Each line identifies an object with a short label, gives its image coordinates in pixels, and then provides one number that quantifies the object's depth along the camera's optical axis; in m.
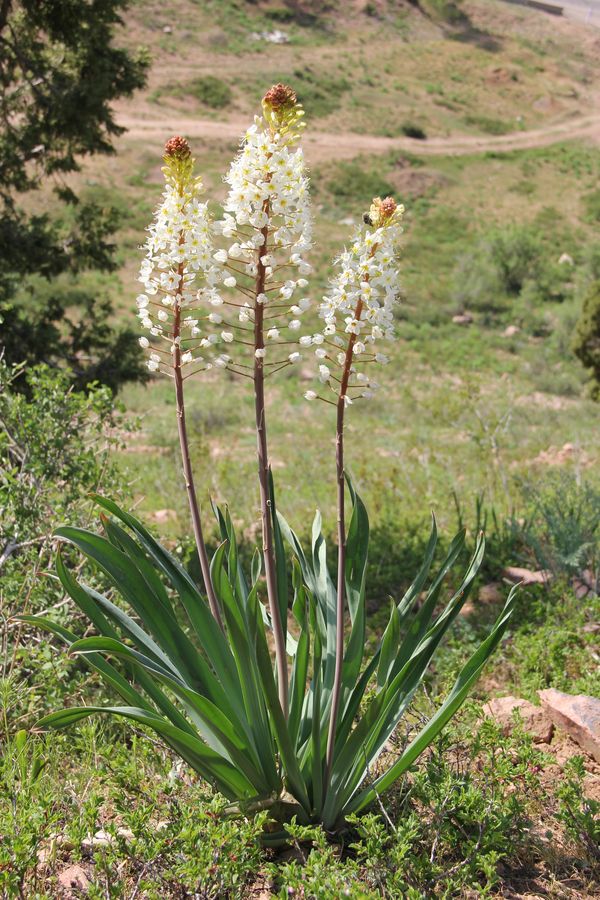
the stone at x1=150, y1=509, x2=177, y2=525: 7.10
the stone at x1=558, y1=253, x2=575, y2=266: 28.79
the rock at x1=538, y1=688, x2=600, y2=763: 3.15
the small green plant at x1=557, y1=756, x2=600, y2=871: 2.54
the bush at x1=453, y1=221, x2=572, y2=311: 25.17
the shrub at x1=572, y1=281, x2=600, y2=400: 13.78
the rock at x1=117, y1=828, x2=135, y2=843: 2.68
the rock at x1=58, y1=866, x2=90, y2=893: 2.40
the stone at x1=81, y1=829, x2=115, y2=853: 2.30
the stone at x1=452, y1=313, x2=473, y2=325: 24.11
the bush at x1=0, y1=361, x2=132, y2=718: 3.59
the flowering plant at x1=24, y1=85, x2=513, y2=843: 2.31
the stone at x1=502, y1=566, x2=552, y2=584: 4.84
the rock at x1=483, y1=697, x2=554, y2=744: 3.32
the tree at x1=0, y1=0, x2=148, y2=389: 7.05
